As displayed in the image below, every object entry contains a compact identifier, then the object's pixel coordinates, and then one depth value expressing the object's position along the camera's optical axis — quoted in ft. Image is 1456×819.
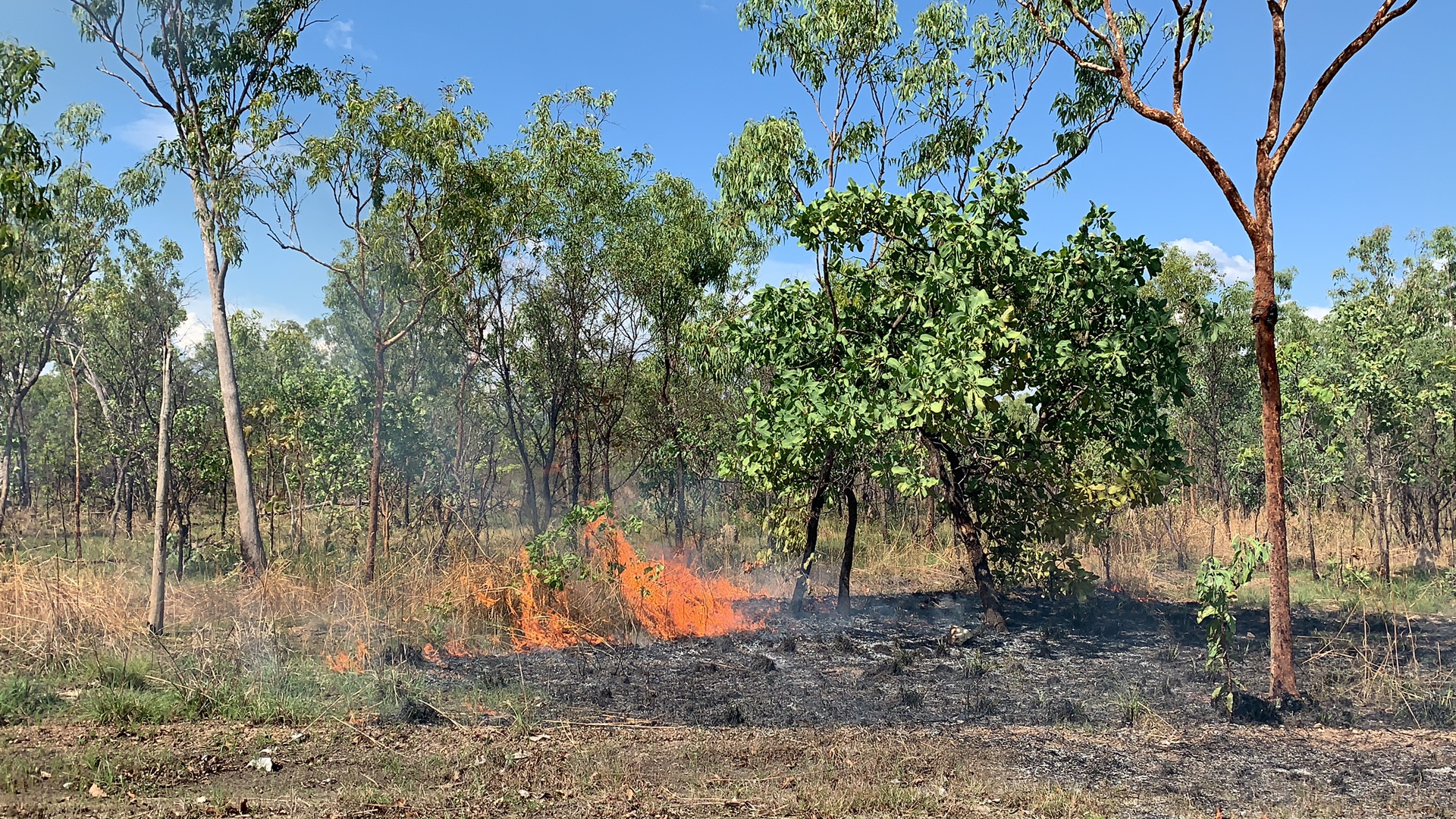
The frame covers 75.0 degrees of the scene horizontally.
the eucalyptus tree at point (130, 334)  66.08
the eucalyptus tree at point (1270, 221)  23.94
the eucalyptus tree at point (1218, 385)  63.82
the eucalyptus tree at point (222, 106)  43.34
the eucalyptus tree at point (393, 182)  44.09
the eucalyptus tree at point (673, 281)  50.88
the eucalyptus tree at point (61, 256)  57.21
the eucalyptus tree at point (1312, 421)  44.57
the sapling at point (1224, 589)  24.20
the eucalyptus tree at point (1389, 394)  42.68
